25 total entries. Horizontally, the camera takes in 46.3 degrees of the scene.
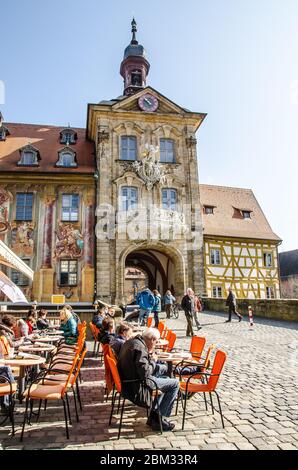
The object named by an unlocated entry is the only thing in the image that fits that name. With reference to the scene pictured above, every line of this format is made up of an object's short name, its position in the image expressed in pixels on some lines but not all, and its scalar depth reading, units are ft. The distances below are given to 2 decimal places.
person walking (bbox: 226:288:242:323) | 53.16
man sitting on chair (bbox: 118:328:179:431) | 13.92
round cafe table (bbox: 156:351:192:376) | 17.35
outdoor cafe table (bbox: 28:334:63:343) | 24.98
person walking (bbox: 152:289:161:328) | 45.62
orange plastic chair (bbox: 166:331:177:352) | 22.53
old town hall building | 68.13
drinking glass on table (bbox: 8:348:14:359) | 17.84
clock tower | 69.97
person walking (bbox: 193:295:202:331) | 41.82
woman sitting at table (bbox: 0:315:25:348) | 20.41
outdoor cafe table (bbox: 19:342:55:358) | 19.96
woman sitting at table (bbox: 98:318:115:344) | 23.84
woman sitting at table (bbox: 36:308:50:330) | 34.71
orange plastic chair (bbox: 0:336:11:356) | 17.93
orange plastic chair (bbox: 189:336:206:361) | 19.77
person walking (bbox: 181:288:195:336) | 38.09
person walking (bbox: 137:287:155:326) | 45.55
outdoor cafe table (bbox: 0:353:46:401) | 16.06
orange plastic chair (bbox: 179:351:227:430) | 14.76
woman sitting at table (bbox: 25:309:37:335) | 30.10
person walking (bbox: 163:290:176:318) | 59.57
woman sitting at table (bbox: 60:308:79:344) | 26.81
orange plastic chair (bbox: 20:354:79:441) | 13.87
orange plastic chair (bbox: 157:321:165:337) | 30.04
